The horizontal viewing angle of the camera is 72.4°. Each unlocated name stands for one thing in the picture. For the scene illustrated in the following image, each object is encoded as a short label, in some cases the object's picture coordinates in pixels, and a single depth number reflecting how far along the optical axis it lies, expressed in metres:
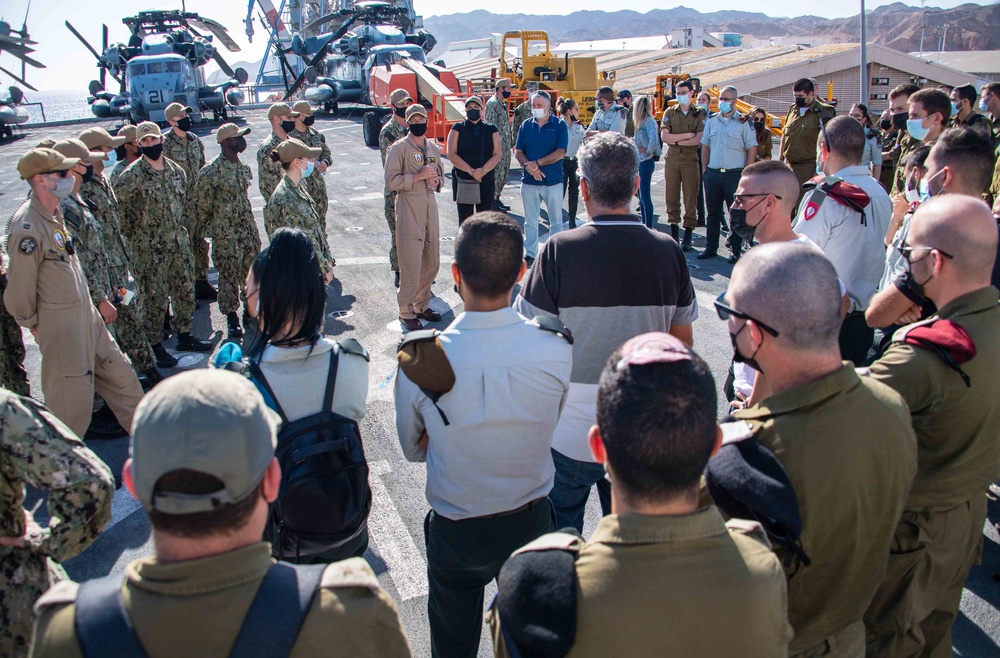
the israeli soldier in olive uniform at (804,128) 8.36
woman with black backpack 2.33
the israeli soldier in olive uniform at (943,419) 2.23
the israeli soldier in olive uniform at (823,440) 1.73
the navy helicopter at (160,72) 24.86
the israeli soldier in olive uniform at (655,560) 1.30
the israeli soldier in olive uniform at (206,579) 1.26
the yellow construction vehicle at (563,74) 17.75
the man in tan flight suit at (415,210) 6.36
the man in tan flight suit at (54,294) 3.95
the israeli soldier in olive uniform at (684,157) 8.89
